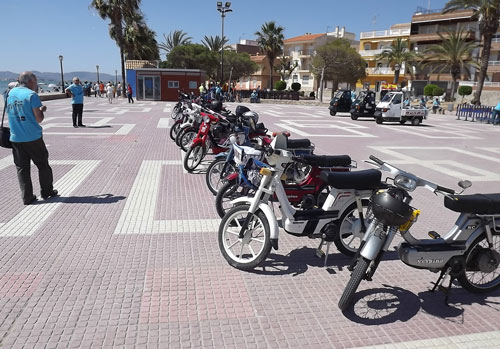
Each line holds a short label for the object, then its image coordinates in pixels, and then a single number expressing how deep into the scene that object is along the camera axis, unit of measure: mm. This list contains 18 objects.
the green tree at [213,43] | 62094
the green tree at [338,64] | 43375
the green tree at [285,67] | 67562
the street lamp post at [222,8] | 34231
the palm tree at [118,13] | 33250
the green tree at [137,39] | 37000
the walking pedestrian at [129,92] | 29400
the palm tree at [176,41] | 63344
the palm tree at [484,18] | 28219
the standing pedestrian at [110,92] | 28456
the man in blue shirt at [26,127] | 5172
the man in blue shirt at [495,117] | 21188
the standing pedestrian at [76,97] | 13125
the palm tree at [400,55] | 49200
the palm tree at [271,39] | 58156
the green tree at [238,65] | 57531
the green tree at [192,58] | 56156
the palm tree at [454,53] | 39719
